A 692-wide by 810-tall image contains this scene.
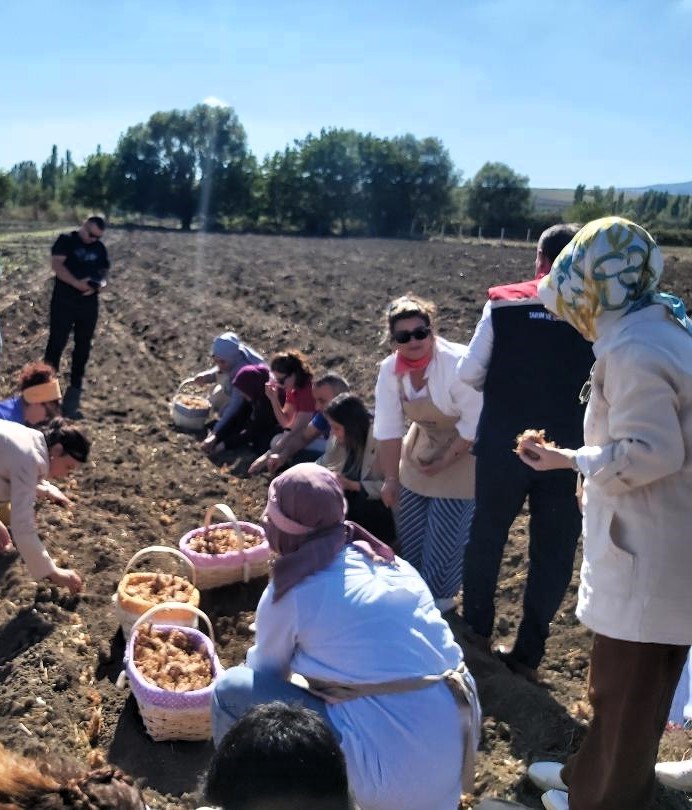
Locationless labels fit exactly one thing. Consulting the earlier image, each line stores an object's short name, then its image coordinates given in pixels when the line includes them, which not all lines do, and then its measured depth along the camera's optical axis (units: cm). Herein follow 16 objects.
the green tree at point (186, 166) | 7144
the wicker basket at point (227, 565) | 478
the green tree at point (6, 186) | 6556
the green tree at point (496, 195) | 7031
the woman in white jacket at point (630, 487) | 236
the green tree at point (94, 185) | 7512
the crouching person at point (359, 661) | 253
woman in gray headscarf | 766
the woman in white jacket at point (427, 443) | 424
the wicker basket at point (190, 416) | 822
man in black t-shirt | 881
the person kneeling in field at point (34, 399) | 509
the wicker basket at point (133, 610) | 404
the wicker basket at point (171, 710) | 341
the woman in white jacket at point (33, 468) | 414
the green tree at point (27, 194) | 7259
